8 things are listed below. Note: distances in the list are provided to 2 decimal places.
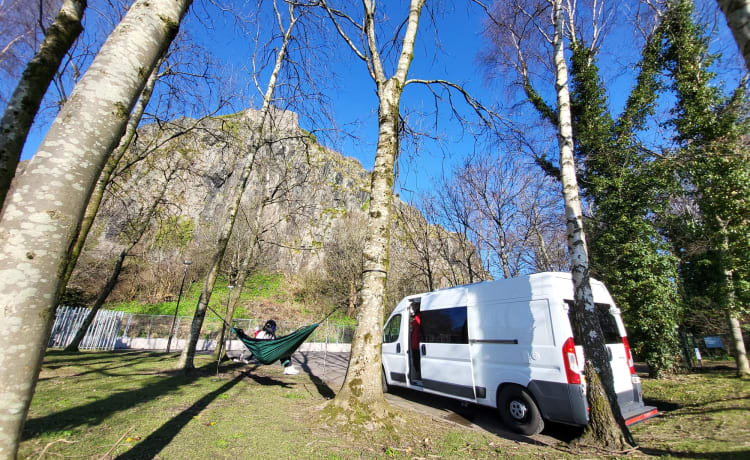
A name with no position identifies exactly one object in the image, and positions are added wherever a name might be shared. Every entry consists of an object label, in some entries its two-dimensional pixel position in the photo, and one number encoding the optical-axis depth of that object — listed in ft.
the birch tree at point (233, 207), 25.00
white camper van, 14.93
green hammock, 22.50
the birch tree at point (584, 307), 12.74
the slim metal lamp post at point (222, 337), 28.28
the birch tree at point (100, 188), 19.76
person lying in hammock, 28.14
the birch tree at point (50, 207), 3.85
